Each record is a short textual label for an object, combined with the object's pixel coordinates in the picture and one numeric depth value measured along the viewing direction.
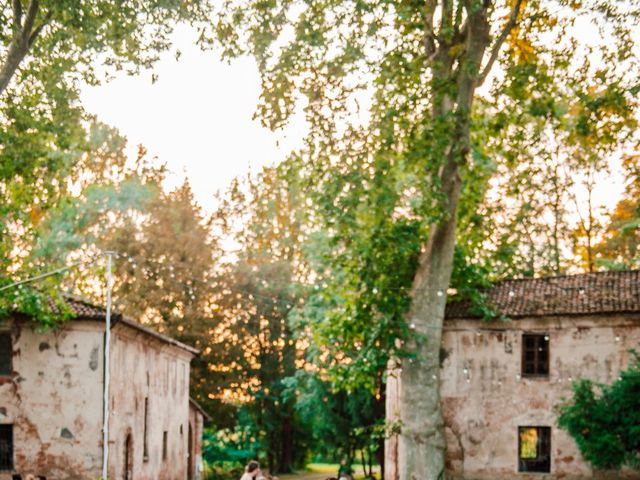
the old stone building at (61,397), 26.28
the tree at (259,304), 45.19
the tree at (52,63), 19.42
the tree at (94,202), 40.47
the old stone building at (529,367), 28.94
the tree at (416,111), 21.66
